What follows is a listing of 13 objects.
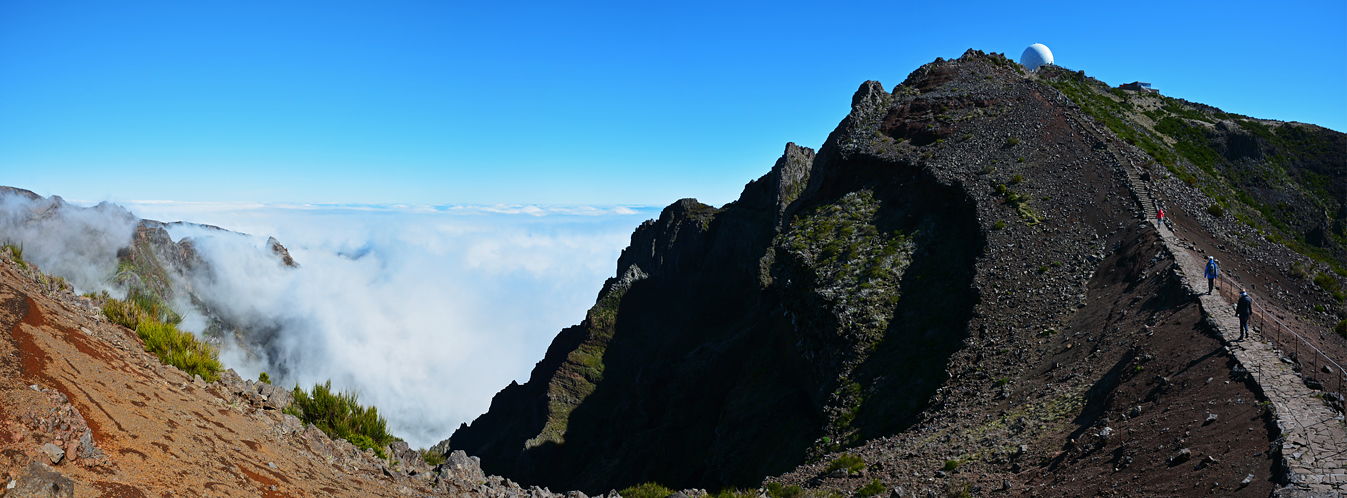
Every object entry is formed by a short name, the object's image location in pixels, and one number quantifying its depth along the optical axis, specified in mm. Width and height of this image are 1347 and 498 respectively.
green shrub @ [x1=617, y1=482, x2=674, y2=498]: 18094
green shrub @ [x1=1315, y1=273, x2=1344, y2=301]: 22827
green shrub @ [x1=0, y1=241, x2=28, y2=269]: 14705
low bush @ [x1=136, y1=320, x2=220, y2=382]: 13109
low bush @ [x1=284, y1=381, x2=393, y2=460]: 14000
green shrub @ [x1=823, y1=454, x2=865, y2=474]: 18891
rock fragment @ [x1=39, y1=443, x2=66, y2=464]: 7504
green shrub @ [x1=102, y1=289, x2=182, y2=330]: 13789
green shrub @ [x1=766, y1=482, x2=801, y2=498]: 18223
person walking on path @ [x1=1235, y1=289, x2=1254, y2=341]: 15227
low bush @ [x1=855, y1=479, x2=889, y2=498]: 16703
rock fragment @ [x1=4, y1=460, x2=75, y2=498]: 6863
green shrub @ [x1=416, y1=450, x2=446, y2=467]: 15305
